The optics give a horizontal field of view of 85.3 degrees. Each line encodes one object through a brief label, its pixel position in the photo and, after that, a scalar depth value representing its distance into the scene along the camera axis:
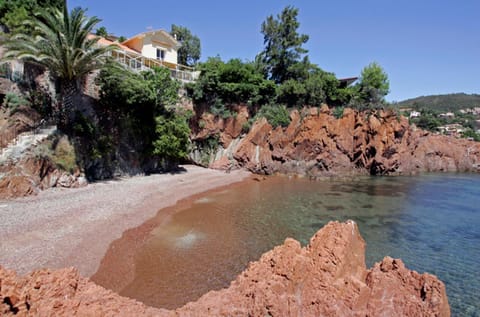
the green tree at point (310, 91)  36.53
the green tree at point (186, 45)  51.61
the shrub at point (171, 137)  26.09
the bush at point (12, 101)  17.26
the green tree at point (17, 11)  21.97
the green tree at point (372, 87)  37.59
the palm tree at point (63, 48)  17.19
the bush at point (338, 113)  36.53
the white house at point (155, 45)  35.78
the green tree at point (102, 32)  38.02
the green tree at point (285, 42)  40.97
